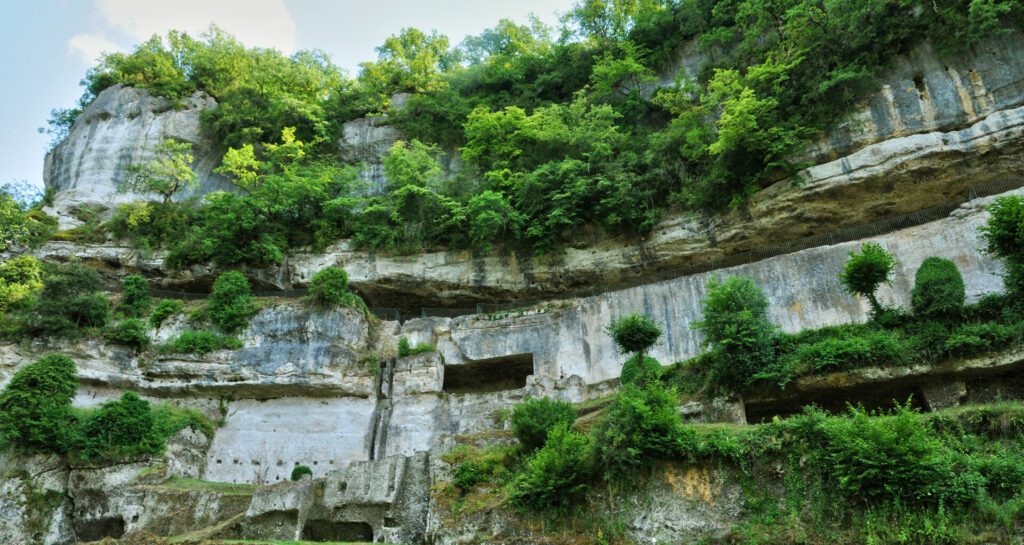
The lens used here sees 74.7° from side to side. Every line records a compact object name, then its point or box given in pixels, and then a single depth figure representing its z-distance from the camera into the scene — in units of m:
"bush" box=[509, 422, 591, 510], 14.05
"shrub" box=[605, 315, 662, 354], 19.45
